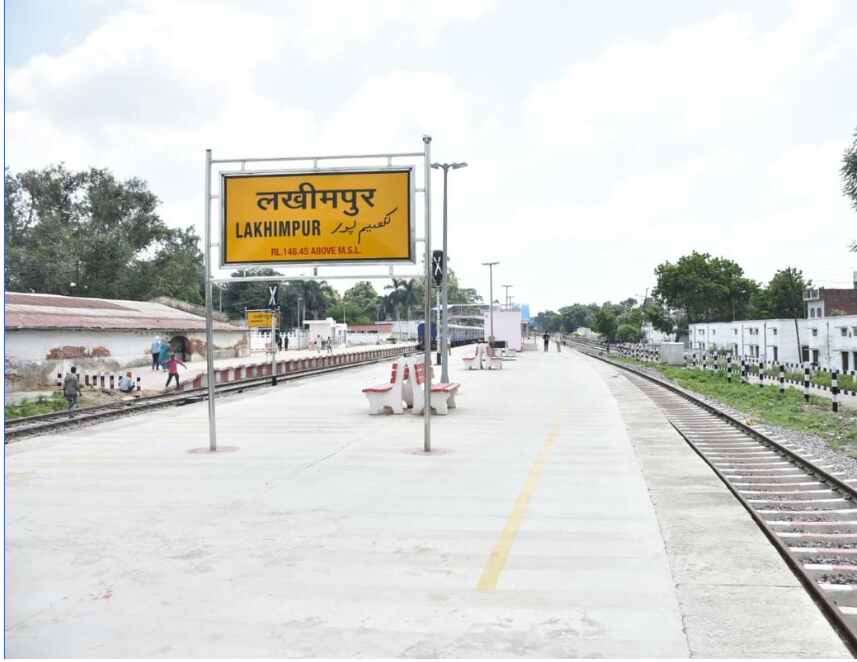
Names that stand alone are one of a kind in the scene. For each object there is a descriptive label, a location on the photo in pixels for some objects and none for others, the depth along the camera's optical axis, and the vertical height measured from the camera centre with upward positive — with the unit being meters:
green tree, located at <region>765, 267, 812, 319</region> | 96.75 +5.49
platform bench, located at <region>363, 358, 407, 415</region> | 17.92 -1.33
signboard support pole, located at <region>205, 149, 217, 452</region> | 12.48 +0.23
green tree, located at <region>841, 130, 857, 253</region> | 19.42 +4.07
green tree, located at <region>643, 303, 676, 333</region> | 94.75 +2.32
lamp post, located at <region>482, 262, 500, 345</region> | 60.34 +4.55
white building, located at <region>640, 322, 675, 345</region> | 129.25 +0.54
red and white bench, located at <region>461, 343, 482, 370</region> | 38.26 -1.09
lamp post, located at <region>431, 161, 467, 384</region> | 28.45 +0.91
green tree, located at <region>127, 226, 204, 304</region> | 69.63 +5.73
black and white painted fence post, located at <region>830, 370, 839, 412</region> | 20.68 -1.29
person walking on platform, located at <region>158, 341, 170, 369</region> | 38.41 -0.87
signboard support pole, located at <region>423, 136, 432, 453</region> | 12.16 +0.52
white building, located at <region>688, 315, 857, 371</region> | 57.81 -0.07
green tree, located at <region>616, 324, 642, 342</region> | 103.19 +0.65
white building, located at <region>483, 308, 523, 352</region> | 55.36 +0.67
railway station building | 27.62 +0.09
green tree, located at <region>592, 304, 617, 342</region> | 111.81 +1.97
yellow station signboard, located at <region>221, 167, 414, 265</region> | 12.47 +1.87
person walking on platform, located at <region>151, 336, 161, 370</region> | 37.56 -0.72
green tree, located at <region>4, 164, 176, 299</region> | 60.56 +8.69
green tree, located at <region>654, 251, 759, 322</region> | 89.25 +6.14
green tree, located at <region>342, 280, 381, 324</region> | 155.88 +7.51
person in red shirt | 26.90 -1.03
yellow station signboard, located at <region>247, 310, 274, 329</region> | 50.60 +1.22
